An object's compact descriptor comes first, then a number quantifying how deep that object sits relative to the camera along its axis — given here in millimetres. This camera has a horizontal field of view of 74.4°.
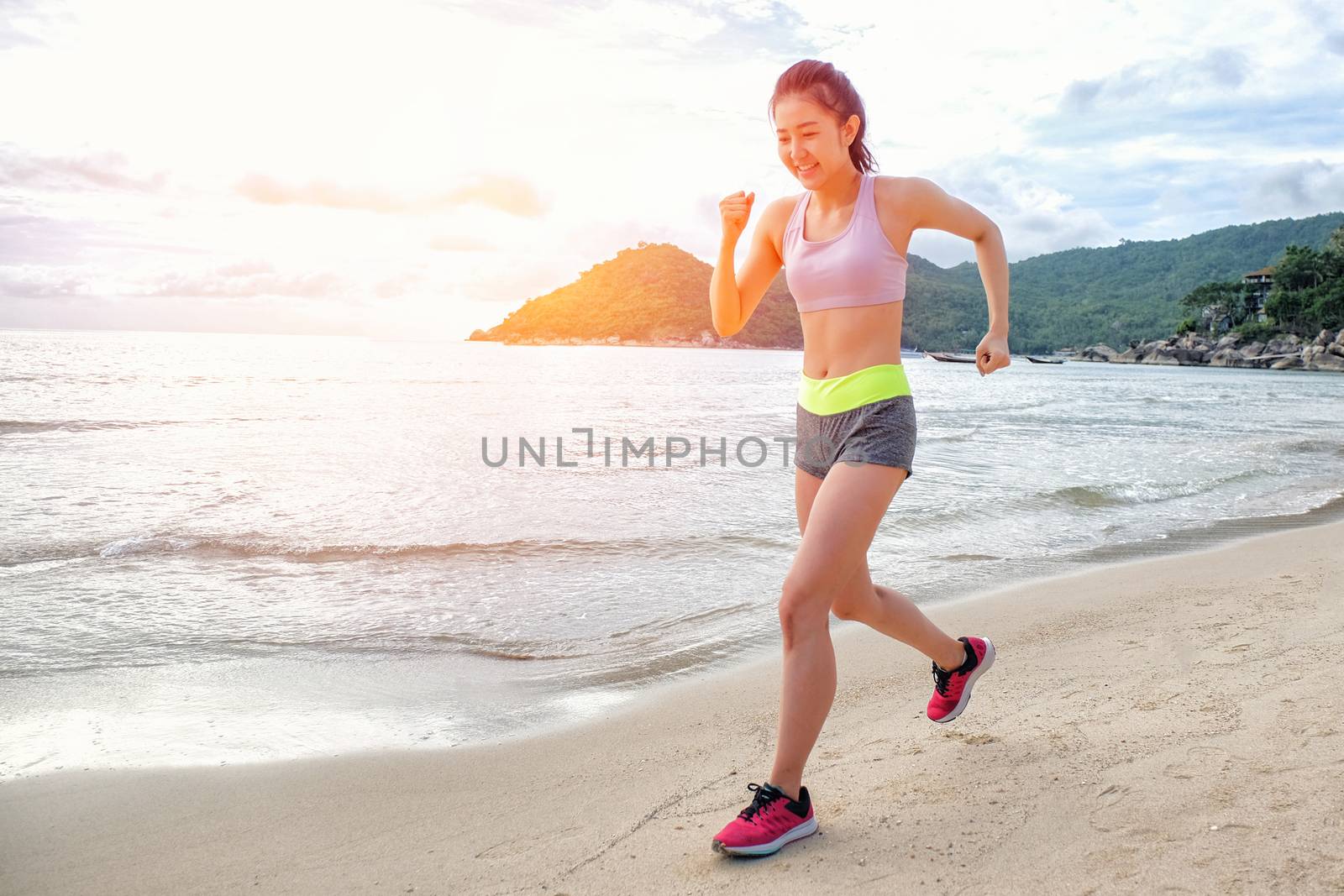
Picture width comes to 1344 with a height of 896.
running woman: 2342
